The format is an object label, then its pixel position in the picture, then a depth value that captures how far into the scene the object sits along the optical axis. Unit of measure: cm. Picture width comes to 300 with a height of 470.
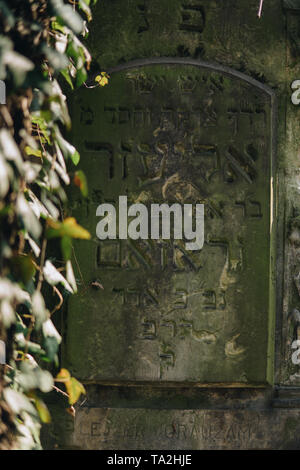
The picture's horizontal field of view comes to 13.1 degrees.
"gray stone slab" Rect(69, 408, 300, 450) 340
